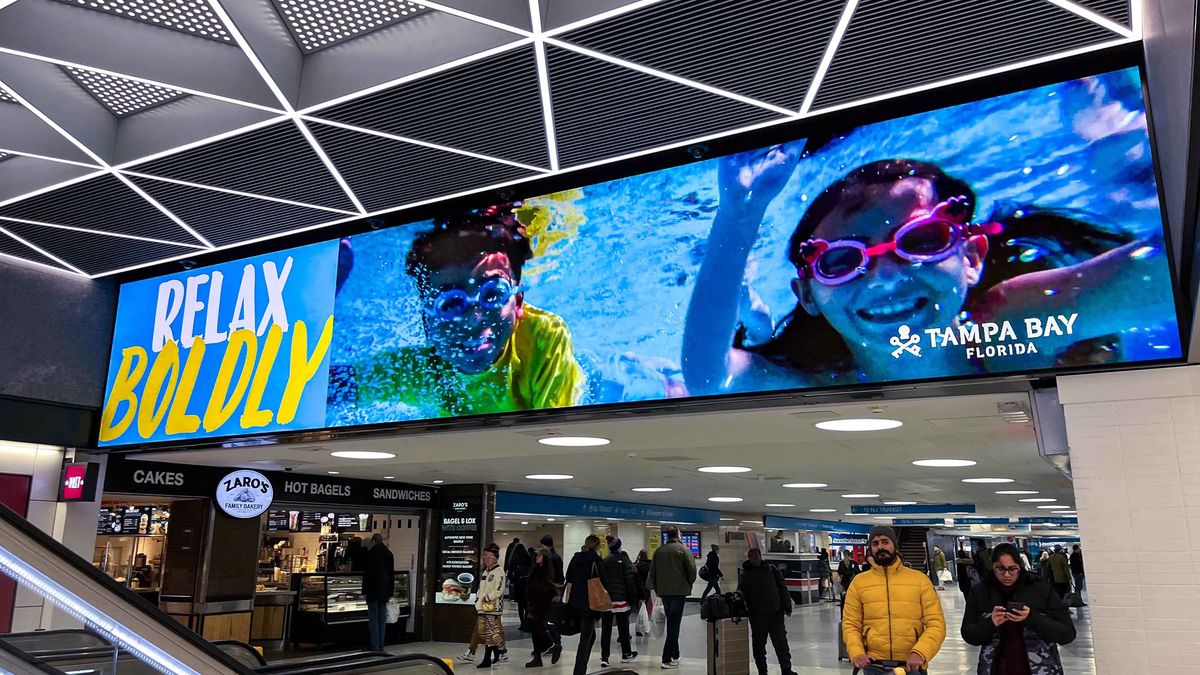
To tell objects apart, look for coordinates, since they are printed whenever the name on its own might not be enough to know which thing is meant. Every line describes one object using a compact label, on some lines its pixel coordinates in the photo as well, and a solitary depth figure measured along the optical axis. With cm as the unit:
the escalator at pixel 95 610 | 195
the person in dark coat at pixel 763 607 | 927
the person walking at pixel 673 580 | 1105
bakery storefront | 1166
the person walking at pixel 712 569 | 1313
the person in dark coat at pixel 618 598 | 1148
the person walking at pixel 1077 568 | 2357
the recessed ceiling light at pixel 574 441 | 738
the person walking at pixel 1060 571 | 2078
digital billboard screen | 439
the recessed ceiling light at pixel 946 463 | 998
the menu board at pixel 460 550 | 1431
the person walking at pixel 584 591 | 922
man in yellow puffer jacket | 460
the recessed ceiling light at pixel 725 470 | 1166
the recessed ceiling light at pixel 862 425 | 616
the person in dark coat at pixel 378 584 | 1190
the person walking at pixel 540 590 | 1089
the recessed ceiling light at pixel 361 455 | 900
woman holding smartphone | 437
